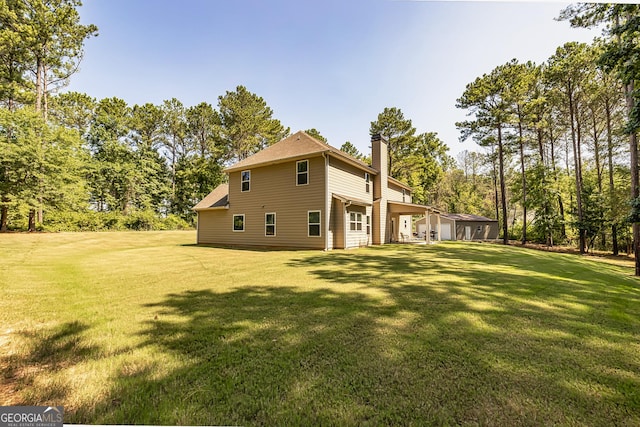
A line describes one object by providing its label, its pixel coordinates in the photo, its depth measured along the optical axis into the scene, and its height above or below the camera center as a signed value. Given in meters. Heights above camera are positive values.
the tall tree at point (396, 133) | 29.06 +10.40
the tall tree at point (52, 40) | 19.26 +14.62
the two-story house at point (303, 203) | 13.76 +1.37
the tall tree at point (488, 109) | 20.91 +9.56
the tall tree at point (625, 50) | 6.11 +4.18
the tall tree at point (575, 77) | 17.47 +10.10
